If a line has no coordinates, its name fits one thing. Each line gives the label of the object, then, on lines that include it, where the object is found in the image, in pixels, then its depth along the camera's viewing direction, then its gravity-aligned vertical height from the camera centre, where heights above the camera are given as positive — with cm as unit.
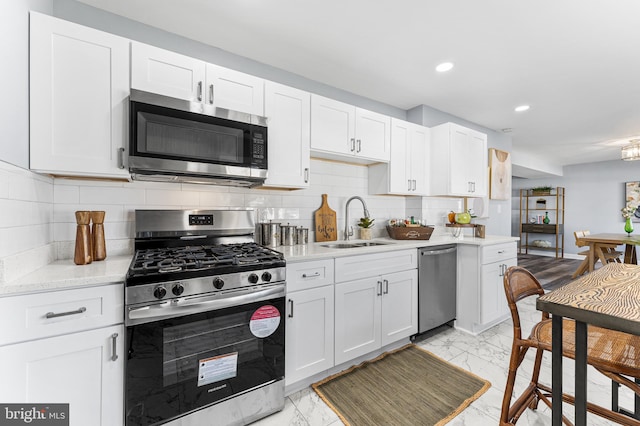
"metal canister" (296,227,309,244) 252 -21
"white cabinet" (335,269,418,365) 210 -82
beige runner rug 170 -124
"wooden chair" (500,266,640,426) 114 -61
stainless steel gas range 131 -64
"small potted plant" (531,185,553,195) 761 +63
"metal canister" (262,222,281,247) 231 -19
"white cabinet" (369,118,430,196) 293 +51
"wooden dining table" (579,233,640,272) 454 -56
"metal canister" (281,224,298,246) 241 -20
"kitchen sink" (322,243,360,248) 260 -31
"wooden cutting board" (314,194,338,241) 273 -11
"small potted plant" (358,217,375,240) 293 -16
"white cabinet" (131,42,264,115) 167 +87
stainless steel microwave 161 +44
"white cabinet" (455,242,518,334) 275 -75
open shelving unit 757 -19
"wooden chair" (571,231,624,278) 505 -77
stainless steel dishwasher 261 -72
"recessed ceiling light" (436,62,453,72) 254 +136
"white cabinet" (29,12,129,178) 143 +62
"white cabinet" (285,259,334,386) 184 -74
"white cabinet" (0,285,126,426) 110 -60
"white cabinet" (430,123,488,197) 318 +63
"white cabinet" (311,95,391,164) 238 +74
